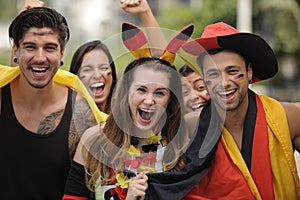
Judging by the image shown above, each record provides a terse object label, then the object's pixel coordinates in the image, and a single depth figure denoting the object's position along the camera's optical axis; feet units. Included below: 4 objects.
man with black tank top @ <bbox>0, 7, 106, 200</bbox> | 17.88
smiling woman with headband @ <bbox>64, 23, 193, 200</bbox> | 15.88
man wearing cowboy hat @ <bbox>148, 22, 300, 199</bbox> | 16.03
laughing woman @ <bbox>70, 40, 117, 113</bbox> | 21.30
